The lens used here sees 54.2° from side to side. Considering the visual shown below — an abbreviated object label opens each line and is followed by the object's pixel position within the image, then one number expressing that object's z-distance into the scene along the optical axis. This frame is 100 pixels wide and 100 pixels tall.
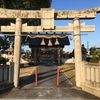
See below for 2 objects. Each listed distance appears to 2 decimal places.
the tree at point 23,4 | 12.63
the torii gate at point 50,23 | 6.70
